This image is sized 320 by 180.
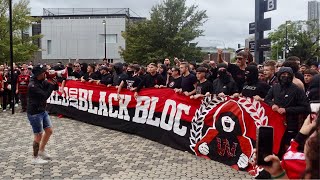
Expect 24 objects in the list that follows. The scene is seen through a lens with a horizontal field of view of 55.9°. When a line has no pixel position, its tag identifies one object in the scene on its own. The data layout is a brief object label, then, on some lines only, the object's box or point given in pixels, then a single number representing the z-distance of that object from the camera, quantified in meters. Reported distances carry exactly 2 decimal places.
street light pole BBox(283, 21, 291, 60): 42.53
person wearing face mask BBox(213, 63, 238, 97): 5.77
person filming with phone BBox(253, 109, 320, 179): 1.77
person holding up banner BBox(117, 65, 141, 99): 7.76
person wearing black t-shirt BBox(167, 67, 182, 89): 7.07
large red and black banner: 5.06
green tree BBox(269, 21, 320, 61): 40.14
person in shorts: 5.59
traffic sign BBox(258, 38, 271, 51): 9.01
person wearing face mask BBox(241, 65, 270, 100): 5.24
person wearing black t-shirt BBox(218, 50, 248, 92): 6.15
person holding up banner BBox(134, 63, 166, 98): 7.55
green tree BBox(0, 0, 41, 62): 23.54
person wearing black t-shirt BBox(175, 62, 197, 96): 6.63
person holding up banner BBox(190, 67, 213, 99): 6.09
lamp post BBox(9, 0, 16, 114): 10.79
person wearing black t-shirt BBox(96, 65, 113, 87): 8.86
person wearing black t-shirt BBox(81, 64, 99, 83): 9.57
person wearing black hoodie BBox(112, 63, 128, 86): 8.41
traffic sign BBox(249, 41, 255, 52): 10.02
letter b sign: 8.92
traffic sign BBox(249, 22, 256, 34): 9.53
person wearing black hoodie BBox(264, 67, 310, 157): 4.55
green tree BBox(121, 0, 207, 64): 26.10
